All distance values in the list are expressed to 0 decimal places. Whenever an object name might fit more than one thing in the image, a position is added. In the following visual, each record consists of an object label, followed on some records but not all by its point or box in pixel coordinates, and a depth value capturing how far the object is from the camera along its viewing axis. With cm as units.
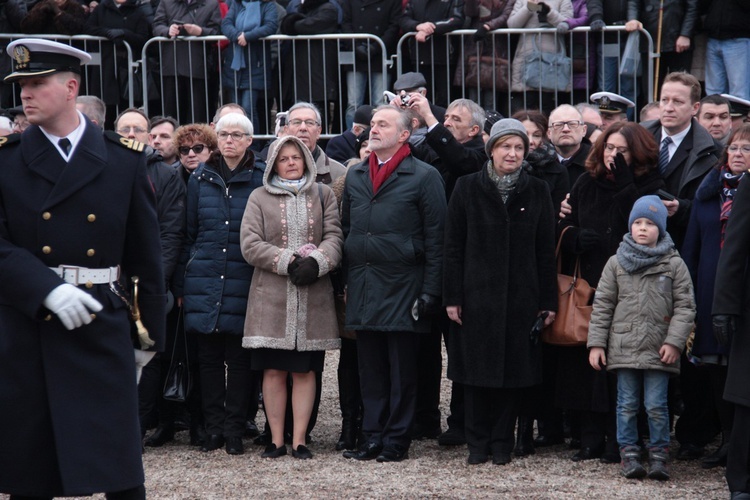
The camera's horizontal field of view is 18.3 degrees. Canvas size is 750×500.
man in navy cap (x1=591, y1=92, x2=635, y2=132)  1779
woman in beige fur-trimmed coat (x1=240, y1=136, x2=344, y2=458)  1402
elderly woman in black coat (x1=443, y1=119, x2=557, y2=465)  1367
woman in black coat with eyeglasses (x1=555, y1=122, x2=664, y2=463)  1354
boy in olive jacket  1275
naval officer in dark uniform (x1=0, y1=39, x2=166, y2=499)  871
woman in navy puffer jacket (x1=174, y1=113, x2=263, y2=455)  1442
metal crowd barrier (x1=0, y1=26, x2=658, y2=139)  2173
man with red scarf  1396
